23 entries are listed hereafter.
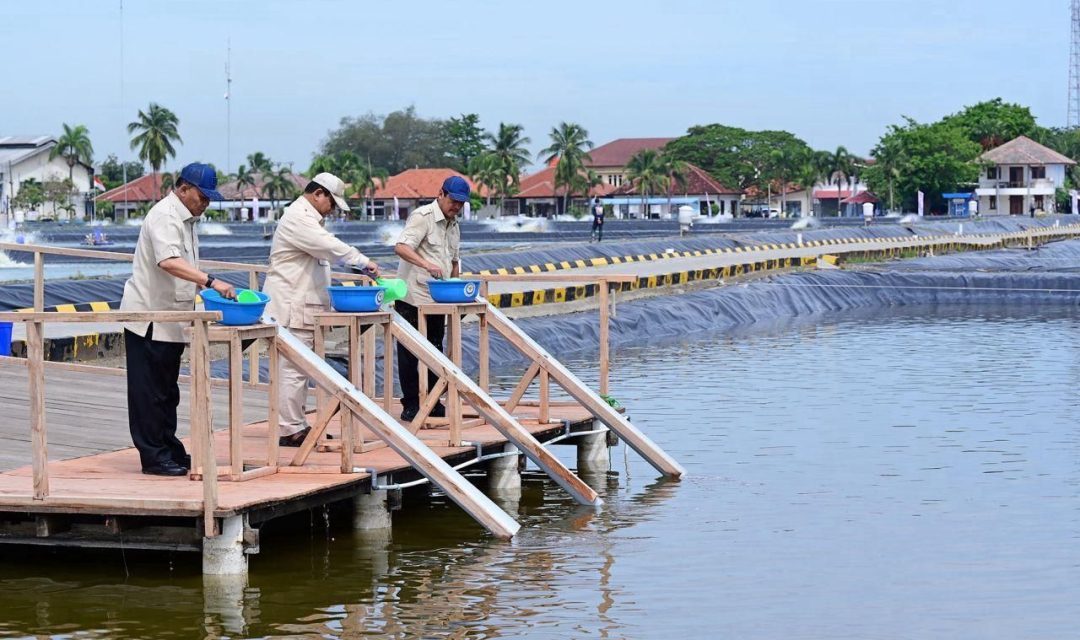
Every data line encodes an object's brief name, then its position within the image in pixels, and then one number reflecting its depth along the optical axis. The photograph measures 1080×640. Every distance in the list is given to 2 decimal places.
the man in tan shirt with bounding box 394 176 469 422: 11.78
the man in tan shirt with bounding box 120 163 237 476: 9.54
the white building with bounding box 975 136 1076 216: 110.69
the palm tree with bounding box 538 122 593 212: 110.88
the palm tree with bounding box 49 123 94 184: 106.88
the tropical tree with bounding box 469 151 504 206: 108.25
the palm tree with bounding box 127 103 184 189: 106.00
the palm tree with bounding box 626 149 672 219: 112.69
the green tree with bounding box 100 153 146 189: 133.88
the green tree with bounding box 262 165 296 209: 106.62
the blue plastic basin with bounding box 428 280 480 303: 11.78
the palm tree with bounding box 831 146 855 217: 117.38
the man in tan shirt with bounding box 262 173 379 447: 10.39
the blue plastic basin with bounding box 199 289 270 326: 9.30
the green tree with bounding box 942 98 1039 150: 120.38
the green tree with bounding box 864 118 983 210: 104.94
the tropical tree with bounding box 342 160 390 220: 108.50
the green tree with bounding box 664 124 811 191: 120.31
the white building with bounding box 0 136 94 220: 104.31
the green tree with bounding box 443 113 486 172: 135.75
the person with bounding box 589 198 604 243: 48.65
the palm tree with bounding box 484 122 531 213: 108.75
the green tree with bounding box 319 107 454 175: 138.12
